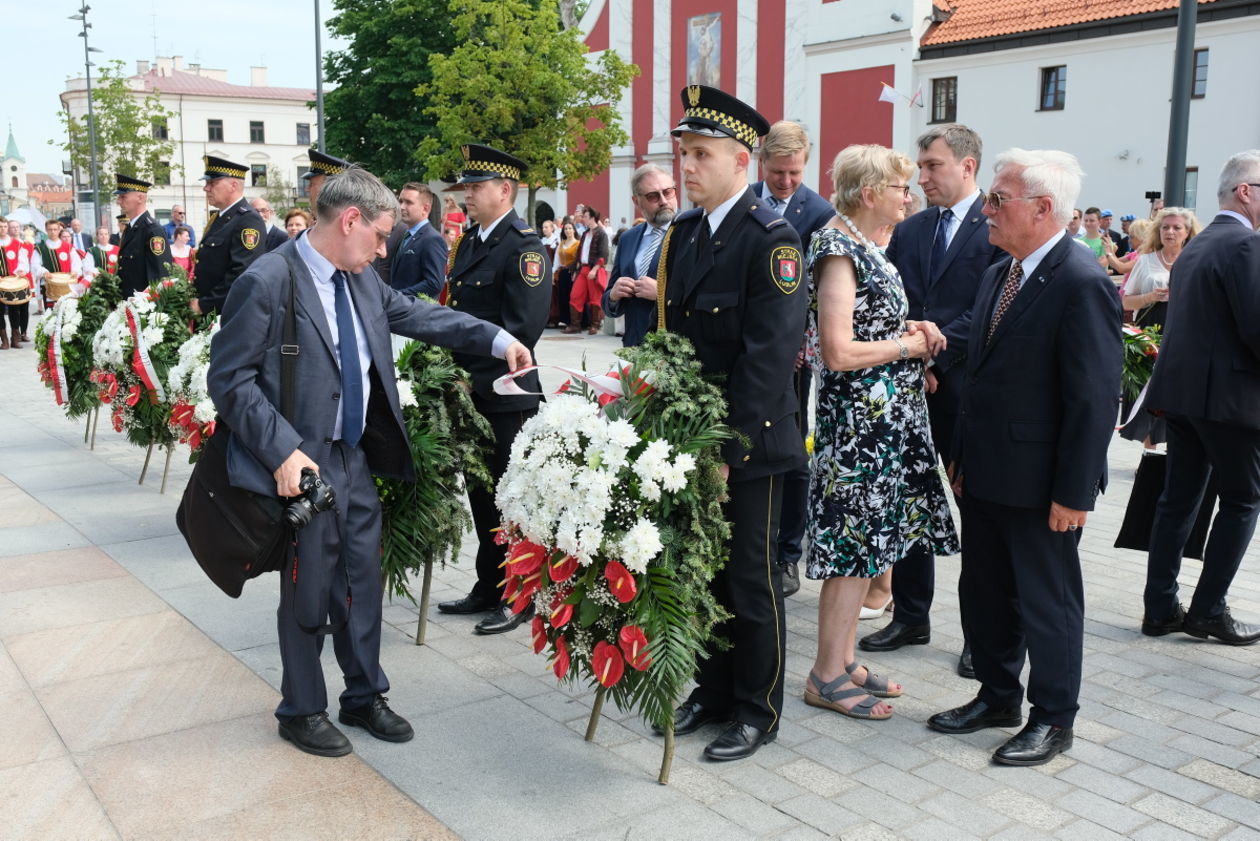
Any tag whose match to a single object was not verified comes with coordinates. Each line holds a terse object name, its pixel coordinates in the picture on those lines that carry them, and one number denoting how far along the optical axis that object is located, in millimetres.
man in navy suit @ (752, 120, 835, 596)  5672
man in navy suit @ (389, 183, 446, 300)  6961
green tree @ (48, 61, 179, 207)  53375
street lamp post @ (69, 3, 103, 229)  42750
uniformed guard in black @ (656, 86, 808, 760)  3893
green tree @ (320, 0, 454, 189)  42594
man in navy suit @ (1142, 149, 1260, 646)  5133
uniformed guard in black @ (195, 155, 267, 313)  8398
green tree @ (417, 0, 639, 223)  32156
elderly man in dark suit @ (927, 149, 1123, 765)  3896
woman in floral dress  4277
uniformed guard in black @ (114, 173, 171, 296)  11078
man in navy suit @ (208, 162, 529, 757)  3885
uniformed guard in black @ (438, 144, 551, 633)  5543
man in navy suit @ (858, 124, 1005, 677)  5109
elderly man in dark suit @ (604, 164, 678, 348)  6215
